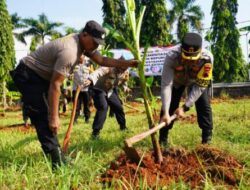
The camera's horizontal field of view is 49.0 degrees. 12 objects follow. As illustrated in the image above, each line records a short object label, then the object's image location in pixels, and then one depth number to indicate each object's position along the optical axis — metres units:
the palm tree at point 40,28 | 27.79
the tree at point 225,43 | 17.40
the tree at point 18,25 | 26.60
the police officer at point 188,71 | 2.84
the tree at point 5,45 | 15.98
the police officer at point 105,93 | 4.57
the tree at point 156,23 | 18.28
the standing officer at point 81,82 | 6.66
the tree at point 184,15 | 21.90
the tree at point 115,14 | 20.96
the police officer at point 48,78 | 2.62
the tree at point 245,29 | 5.72
